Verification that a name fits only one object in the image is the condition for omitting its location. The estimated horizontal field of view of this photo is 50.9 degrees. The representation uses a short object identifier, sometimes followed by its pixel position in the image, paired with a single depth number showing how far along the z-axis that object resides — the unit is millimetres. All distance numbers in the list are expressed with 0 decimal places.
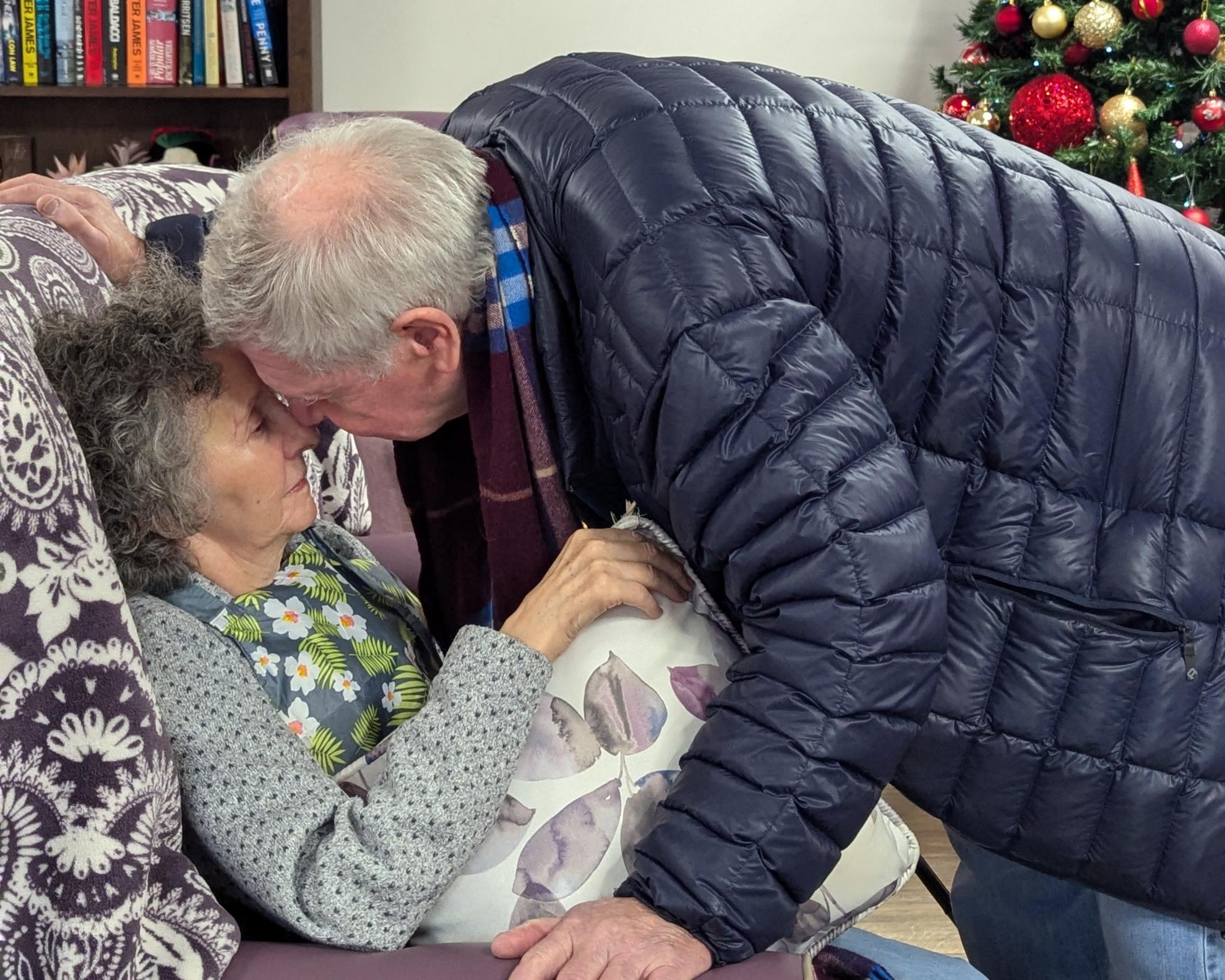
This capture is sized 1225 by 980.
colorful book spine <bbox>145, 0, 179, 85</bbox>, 3055
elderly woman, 1080
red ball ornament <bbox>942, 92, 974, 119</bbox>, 2980
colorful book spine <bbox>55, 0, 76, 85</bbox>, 3016
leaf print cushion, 1134
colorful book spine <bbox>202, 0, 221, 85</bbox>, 3088
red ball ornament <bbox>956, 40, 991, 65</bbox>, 2955
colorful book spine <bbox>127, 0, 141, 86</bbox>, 3045
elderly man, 1032
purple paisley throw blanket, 928
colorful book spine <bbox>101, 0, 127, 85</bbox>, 3035
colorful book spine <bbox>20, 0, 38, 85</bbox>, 3006
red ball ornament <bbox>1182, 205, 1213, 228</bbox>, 2721
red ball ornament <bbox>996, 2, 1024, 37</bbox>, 2842
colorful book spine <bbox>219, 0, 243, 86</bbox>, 3088
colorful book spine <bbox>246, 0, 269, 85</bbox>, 3098
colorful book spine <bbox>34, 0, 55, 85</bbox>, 3016
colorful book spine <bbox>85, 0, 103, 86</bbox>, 3027
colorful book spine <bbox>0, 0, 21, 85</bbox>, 3000
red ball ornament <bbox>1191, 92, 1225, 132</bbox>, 2635
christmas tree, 2684
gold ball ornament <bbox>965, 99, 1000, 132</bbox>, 2896
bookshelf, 3193
